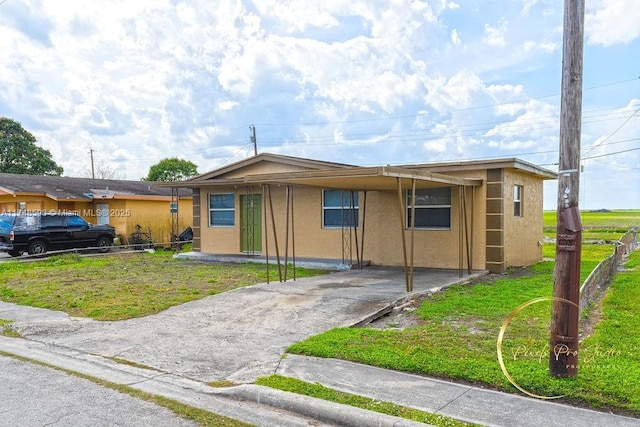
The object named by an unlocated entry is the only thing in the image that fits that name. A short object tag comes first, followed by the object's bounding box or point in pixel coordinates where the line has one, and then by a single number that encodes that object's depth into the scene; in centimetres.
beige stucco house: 1259
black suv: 1809
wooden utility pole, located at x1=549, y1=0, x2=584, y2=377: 479
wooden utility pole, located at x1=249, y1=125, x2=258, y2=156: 3942
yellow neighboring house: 2245
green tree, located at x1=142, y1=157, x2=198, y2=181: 4734
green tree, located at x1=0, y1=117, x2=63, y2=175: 3841
